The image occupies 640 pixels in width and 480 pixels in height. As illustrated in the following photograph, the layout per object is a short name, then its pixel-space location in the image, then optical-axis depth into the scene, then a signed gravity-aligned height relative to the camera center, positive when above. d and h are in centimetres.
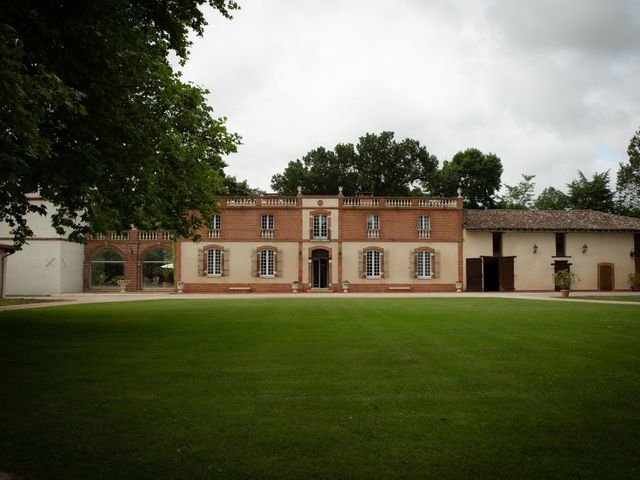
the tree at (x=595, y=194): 4766 +645
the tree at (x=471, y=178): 4931 +832
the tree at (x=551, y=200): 5094 +677
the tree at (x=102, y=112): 740 +272
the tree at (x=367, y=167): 5012 +959
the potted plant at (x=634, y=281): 3192 -110
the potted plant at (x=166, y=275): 3942 -71
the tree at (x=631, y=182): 4275 +692
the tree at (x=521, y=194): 5762 +785
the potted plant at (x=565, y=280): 2580 -82
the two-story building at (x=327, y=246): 3341 +121
